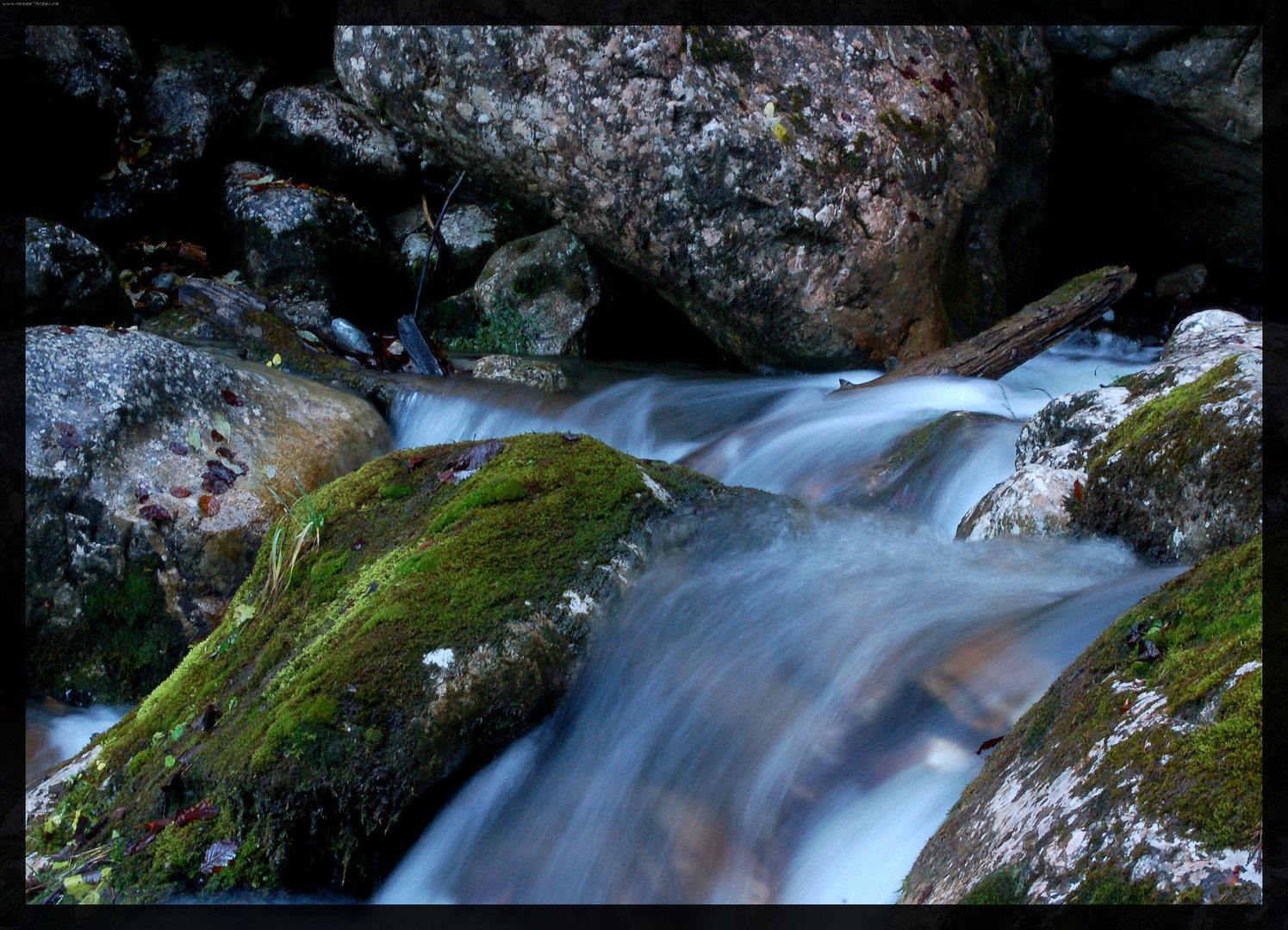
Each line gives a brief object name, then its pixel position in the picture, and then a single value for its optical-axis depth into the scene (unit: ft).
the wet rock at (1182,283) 29.14
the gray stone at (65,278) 25.13
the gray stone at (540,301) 28.78
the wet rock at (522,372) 24.63
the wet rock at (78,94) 27.89
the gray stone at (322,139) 32.86
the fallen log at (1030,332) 21.95
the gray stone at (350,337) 26.68
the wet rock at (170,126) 31.30
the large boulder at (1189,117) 25.20
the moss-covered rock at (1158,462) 11.24
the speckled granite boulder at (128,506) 16.17
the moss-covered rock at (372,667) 8.68
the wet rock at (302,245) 30.01
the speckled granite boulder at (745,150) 21.20
